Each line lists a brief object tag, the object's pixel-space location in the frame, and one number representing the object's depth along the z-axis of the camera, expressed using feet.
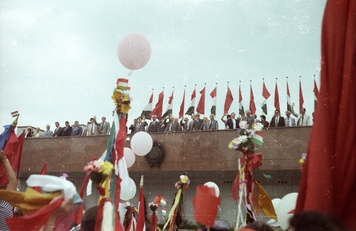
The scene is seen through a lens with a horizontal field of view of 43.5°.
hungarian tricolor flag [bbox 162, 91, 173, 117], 52.54
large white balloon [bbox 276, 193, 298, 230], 15.53
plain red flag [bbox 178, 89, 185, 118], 52.73
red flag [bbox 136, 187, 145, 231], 21.78
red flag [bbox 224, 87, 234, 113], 50.03
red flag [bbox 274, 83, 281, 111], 49.00
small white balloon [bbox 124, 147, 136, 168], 26.32
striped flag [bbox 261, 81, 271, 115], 48.46
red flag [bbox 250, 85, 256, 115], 48.64
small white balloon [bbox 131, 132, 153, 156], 29.32
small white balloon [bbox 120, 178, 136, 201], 21.33
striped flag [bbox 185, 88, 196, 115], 52.03
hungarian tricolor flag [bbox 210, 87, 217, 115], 50.80
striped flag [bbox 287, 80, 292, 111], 47.44
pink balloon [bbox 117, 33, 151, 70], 18.12
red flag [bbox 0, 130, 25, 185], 19.88
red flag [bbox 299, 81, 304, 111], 46.98
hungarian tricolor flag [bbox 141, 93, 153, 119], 53.01
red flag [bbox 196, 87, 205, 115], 51.26
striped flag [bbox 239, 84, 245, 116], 49.12
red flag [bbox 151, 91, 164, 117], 52.24
